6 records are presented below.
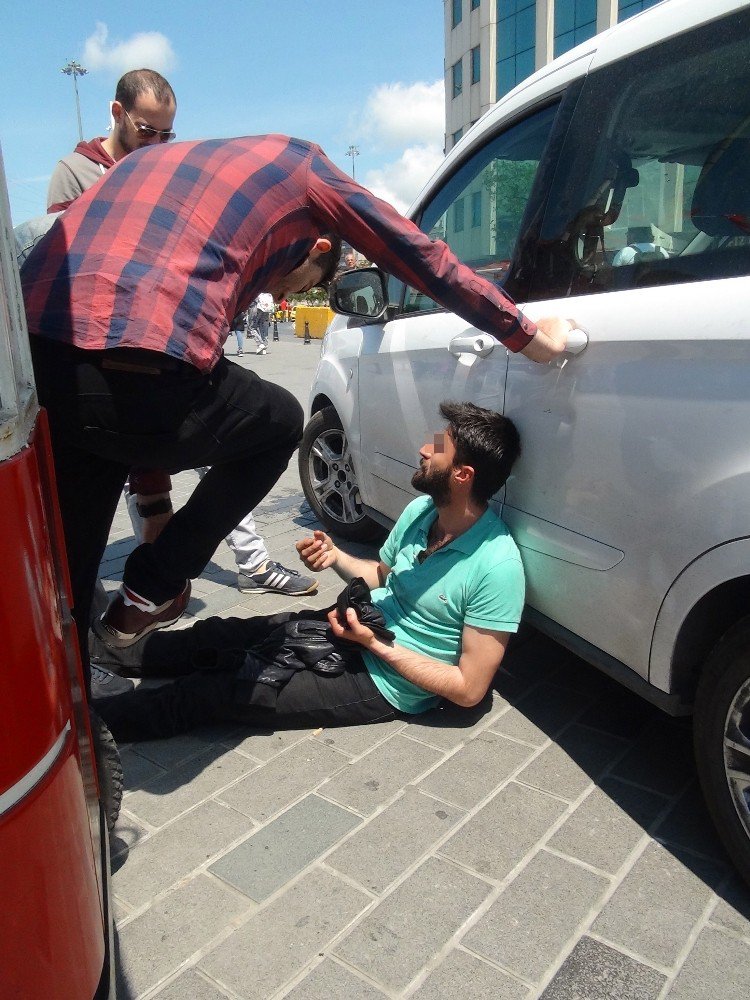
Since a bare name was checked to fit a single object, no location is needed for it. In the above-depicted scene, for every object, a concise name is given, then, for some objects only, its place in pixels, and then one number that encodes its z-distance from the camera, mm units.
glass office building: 35000
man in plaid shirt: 1844
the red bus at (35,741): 967
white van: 1892
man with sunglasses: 2973
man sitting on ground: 2539
